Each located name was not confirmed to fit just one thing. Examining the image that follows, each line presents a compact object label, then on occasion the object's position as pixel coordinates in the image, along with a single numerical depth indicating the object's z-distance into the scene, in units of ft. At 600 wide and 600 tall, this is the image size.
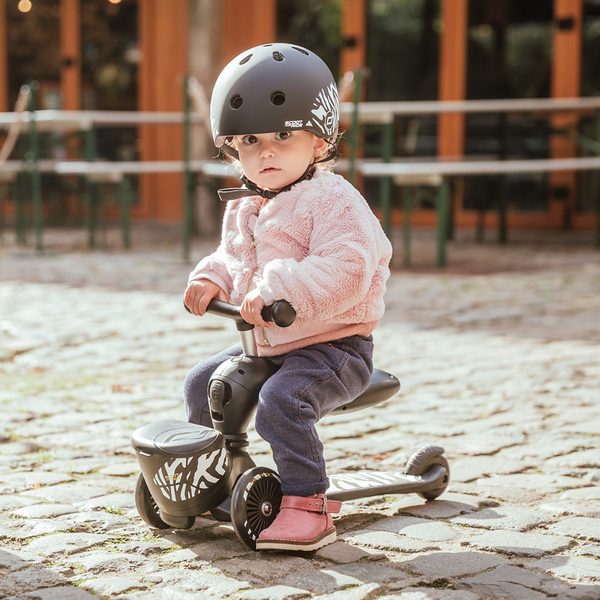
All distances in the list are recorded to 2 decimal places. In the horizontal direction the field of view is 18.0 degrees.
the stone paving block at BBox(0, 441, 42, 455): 20.42
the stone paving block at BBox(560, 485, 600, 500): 17.60
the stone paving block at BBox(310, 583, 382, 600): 12.95
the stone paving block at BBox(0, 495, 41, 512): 16.83
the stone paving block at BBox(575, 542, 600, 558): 14.72
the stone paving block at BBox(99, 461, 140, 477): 19.06
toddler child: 14.52
